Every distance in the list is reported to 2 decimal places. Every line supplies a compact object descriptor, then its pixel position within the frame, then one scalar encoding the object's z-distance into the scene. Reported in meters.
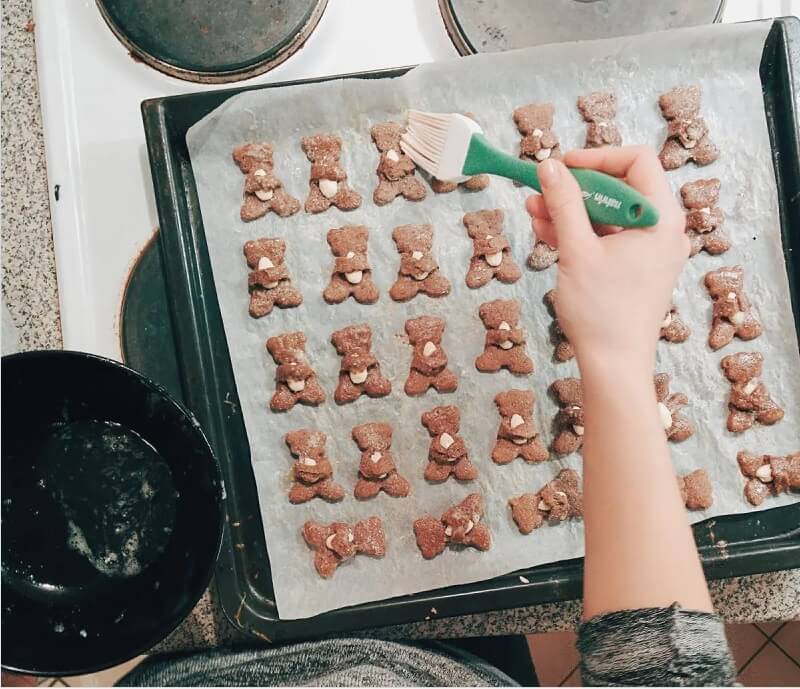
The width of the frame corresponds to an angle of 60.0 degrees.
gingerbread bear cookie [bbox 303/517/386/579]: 0.83
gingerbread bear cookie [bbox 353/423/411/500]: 0.84
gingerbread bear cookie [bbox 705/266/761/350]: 0.85
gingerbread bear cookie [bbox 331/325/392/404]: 0.85
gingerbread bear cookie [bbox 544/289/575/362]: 0.86
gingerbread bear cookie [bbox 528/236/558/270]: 0.87
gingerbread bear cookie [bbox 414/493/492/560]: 0.83
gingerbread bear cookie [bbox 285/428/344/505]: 0.84
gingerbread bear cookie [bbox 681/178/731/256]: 0.86
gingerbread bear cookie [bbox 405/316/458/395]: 0.85
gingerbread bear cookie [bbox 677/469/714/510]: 0.84
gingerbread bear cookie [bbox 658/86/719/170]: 0.86
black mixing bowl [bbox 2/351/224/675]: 0.71
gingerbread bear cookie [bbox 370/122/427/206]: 0.87
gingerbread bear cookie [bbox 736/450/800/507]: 0.84
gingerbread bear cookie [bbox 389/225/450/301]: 0.85
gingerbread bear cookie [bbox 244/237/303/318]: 0.85
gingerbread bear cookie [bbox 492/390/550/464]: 0.84
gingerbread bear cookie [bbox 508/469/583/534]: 0.83
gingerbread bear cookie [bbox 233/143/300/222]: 0.86
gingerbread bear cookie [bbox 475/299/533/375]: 0.85
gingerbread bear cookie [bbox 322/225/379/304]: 0.85
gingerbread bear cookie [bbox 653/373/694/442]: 0.85
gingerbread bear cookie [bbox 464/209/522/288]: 0.86
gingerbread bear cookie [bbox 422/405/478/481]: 0.84
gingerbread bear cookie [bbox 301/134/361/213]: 0.86
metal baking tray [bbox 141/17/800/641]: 0.81
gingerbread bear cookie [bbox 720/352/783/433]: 0.85
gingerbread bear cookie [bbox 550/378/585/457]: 0.84
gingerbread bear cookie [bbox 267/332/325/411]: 0.84
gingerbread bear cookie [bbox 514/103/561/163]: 0.86
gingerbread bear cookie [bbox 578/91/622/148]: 0.86
